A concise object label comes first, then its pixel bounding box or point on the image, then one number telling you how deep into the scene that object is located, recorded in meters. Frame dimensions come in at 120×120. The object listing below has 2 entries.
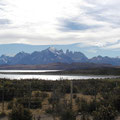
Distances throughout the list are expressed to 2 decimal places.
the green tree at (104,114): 14.00
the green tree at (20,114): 14.76
